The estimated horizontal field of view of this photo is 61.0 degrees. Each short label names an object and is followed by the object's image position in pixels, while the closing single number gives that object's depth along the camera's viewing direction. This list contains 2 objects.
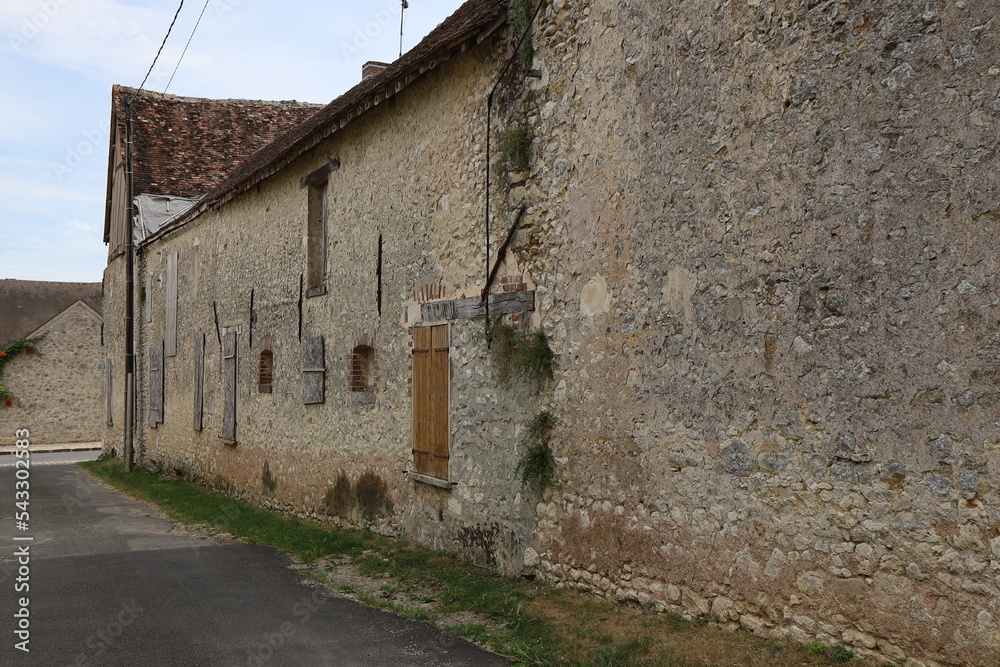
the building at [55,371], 28.88
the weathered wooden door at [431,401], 7.88
